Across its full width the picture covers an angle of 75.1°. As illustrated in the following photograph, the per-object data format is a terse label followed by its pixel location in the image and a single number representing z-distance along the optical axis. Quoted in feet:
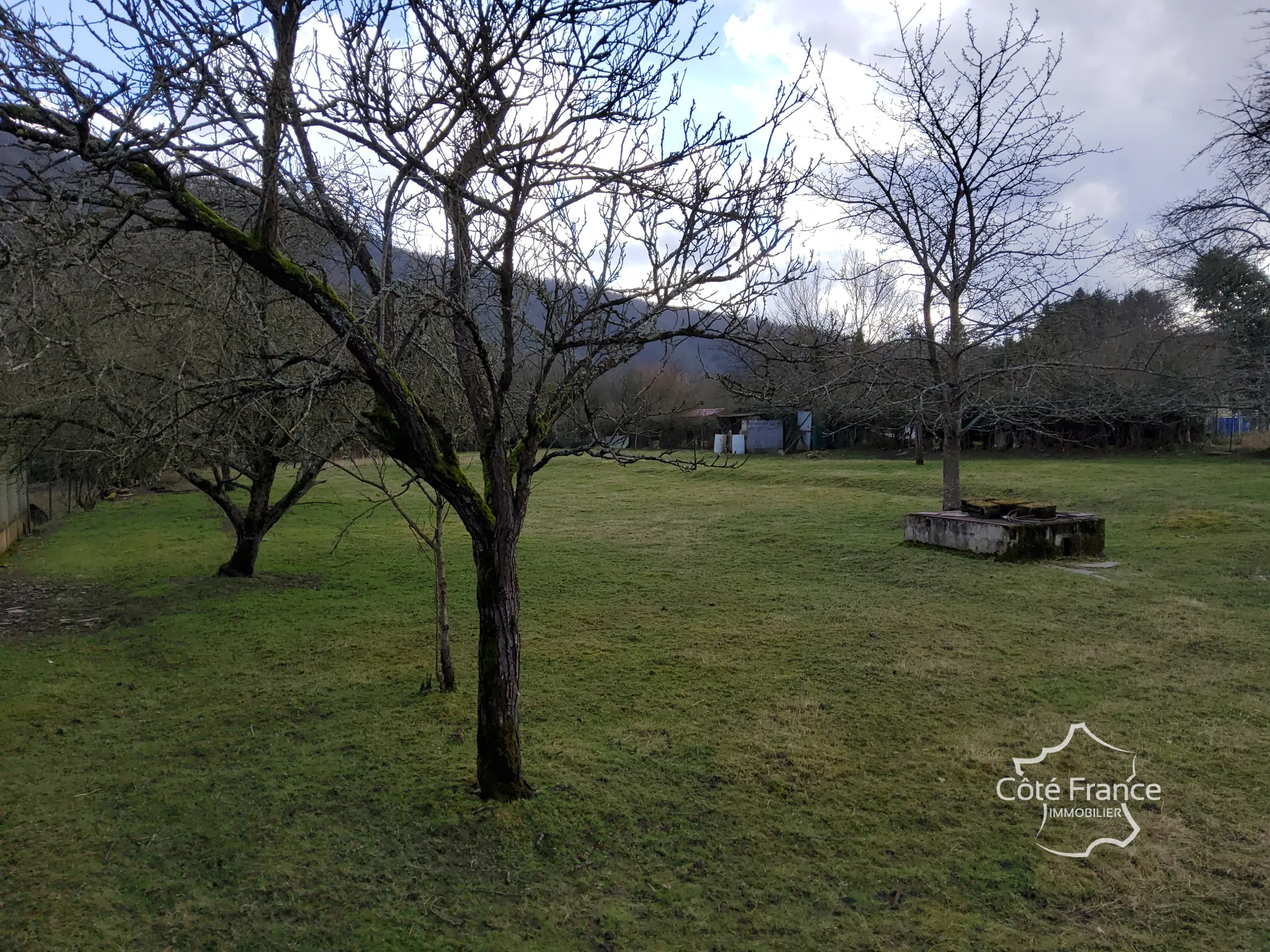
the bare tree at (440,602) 20.67
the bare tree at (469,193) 11.77
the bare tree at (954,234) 40.45
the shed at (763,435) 131.34
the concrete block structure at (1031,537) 38.01
